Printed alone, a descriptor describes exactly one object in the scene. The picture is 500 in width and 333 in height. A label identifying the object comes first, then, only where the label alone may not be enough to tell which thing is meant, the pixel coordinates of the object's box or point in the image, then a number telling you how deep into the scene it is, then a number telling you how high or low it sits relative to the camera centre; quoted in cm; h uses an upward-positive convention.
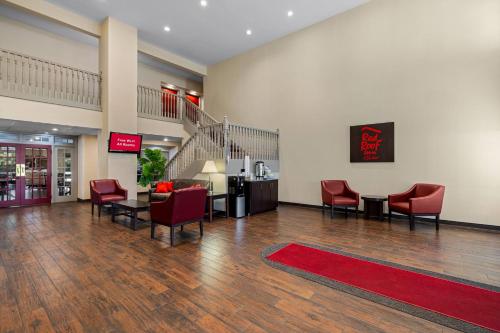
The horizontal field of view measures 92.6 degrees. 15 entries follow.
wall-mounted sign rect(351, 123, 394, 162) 602 +64
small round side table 568 -96
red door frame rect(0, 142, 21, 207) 755 -68
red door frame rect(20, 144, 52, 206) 777 -53
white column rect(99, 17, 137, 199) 709 +227
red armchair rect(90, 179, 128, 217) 611 -68
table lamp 601 -3
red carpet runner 221 -133
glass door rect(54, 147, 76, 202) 856 -26
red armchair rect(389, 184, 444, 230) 496 -80
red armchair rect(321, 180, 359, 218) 601 -74
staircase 661 +82
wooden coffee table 502 -88
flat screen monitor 698 +73
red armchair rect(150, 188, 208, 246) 402 -75
